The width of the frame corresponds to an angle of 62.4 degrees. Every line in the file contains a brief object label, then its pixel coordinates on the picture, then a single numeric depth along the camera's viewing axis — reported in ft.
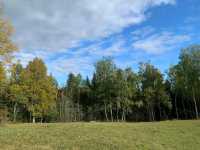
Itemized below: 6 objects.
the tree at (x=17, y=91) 110.28
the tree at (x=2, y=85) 47.90
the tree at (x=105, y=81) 140.08
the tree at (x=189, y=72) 124.98
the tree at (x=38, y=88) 116.03
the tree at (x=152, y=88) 137.96
